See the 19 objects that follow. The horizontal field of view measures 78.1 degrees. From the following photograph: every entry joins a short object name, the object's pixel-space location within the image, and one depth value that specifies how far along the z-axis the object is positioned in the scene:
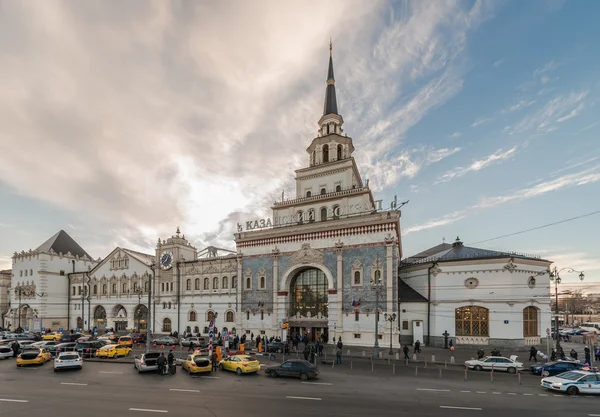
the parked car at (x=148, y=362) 25.30
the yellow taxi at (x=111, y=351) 32.25
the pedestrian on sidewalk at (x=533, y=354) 31.25
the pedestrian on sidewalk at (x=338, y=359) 30.28
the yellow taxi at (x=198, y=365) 24.55
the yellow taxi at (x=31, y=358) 28.23
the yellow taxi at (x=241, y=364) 25.01
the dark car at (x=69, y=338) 41.03
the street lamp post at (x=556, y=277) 35.91
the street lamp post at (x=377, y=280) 39.39
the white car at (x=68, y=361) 26.23
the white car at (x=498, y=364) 27.28
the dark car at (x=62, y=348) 33.34
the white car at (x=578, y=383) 20.14
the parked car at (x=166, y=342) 41.69
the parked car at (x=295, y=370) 23.56
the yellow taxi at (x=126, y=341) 38.29
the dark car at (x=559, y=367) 25.66
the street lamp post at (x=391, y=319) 39.34
